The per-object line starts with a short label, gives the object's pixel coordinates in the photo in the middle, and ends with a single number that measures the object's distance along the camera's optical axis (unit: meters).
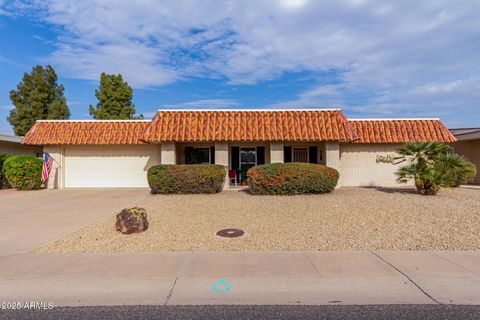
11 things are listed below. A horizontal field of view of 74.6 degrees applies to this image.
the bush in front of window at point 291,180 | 13.12
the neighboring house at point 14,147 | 19.35
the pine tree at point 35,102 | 32.47
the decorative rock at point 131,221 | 7.66
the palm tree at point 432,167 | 12.61
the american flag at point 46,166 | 17.50
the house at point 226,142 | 16.11
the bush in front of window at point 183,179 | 13.77
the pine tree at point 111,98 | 30.44
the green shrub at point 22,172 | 17.02
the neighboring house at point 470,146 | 18.09
